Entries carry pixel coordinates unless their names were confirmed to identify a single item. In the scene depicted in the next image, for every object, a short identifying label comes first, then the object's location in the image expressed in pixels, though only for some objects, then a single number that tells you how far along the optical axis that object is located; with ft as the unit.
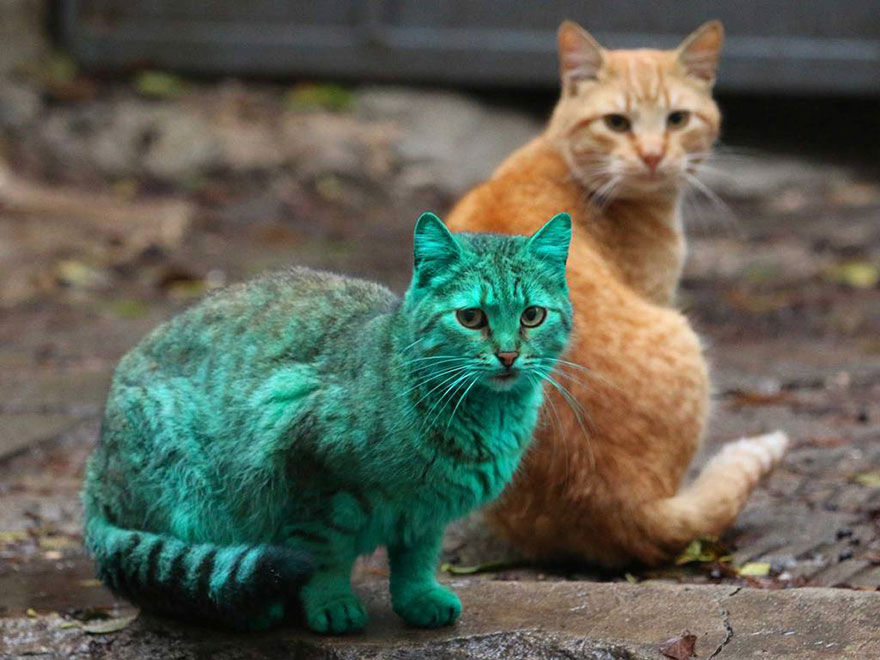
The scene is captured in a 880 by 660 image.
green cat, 19.49
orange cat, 25.68
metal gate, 64.85
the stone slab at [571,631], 20.15
